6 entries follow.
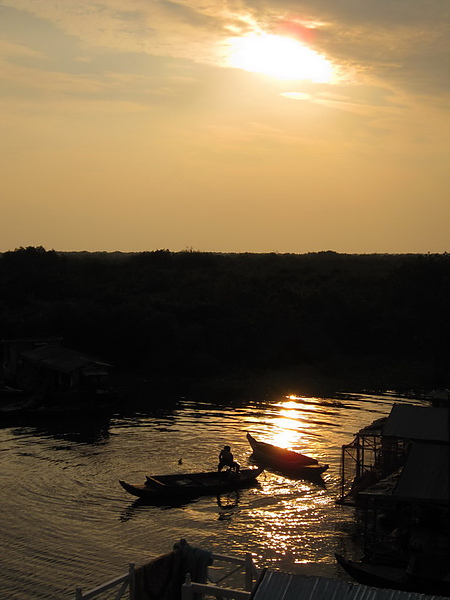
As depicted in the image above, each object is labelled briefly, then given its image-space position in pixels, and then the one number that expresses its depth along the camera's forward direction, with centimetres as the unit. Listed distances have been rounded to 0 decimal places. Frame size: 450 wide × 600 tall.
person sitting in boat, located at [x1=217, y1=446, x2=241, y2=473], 3734
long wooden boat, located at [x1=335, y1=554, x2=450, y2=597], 2269
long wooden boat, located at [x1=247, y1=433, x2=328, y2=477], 3822
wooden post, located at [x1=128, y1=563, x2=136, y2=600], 1609
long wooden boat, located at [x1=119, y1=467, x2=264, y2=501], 3416
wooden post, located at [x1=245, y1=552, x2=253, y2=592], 1688
